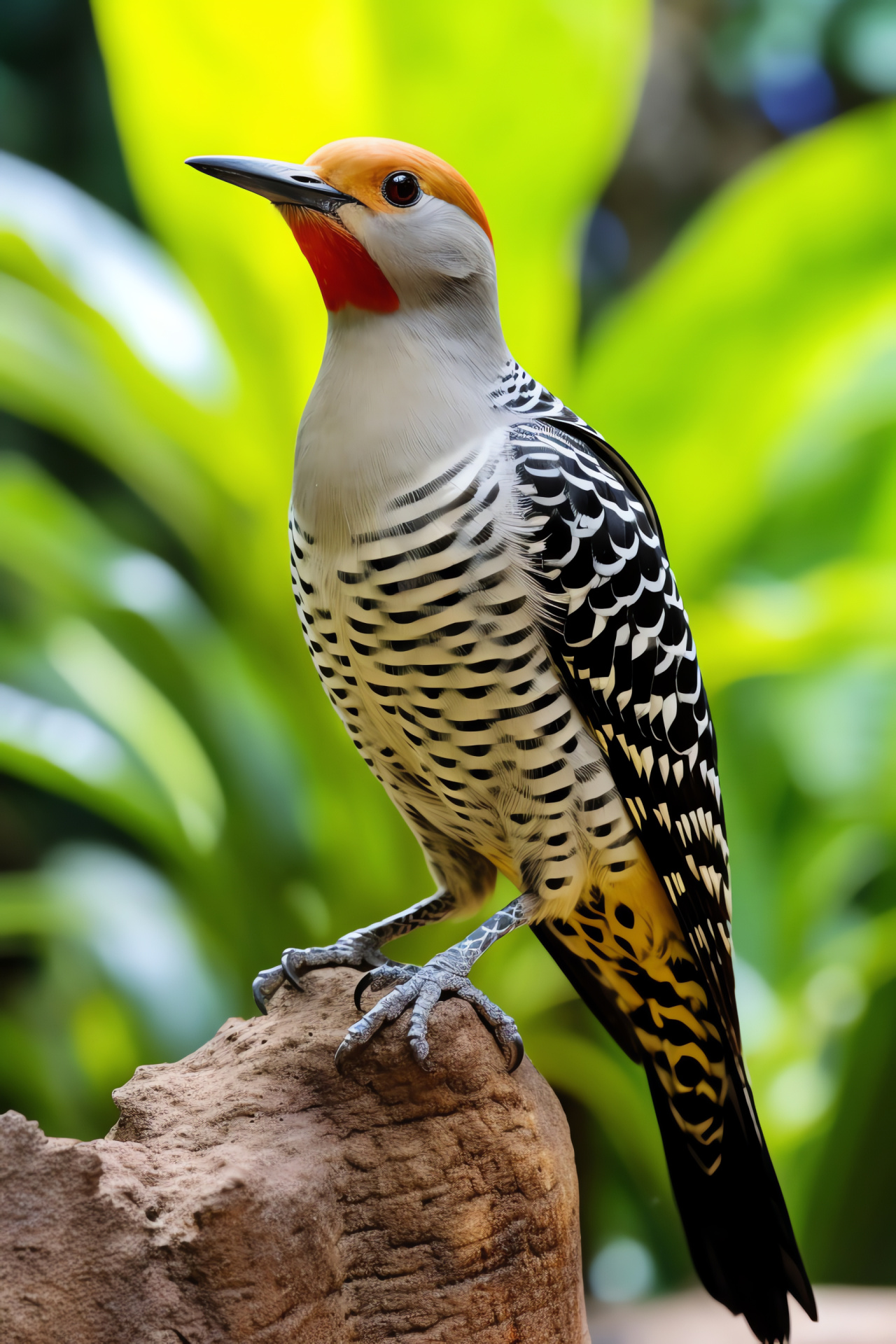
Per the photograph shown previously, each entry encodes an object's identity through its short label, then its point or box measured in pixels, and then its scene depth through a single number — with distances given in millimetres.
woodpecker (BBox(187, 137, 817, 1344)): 2779
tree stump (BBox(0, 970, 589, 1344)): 2751
